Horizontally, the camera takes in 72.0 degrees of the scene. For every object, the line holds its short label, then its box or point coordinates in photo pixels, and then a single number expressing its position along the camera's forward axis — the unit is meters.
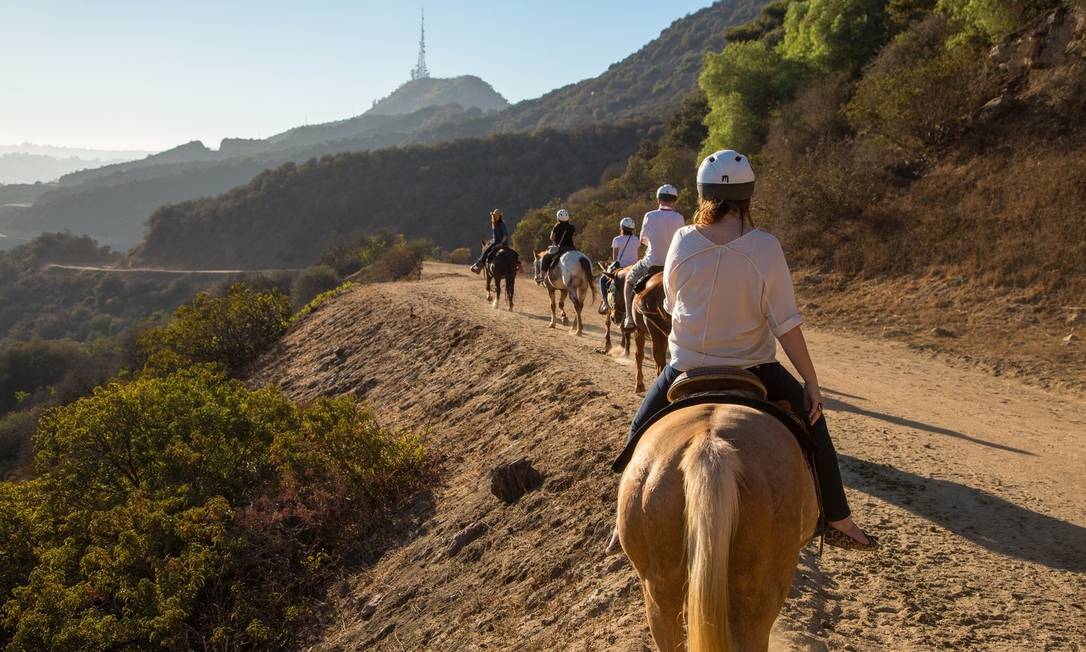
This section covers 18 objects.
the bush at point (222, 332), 22.61
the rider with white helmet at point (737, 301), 3.57
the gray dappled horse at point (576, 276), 15.83
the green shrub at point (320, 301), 26.34
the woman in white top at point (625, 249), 13.42
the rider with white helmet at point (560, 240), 16.50
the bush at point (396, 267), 32.41
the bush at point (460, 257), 45.38
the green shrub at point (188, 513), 7.93
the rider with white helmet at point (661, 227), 9.79
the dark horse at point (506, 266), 20.08
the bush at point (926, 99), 19.50
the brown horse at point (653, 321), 9.09
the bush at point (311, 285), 41.19
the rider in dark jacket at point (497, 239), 20.19
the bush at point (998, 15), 20.88
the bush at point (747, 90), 33.44
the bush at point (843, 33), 30.11
